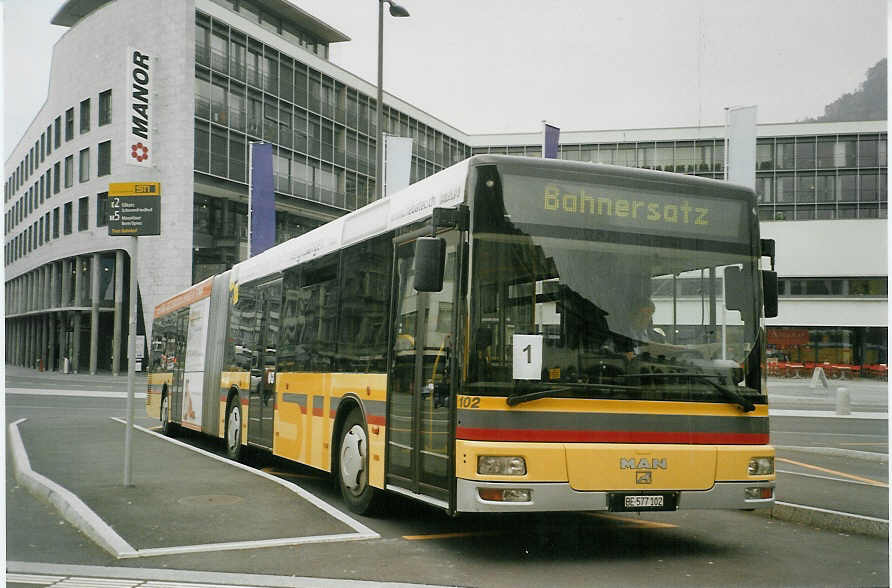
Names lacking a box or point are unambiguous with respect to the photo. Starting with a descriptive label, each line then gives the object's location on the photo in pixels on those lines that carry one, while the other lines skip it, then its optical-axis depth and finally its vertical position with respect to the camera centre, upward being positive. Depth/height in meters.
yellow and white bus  7.13 -0.03
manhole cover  9.62 -1.64
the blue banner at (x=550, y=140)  20.42 +4.23
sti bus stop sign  10.14 +1.31
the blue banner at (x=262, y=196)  26.99 +3.96
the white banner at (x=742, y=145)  20.68 +4.22
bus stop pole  9.98 -0.43
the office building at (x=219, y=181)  39.09 +7.21
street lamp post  19.55 +4.25
